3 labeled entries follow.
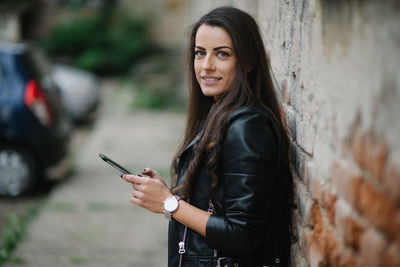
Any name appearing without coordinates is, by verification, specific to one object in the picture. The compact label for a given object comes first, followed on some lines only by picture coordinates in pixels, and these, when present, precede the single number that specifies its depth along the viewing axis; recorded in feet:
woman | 6.42
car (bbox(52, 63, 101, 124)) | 34.14
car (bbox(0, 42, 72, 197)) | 20.11
